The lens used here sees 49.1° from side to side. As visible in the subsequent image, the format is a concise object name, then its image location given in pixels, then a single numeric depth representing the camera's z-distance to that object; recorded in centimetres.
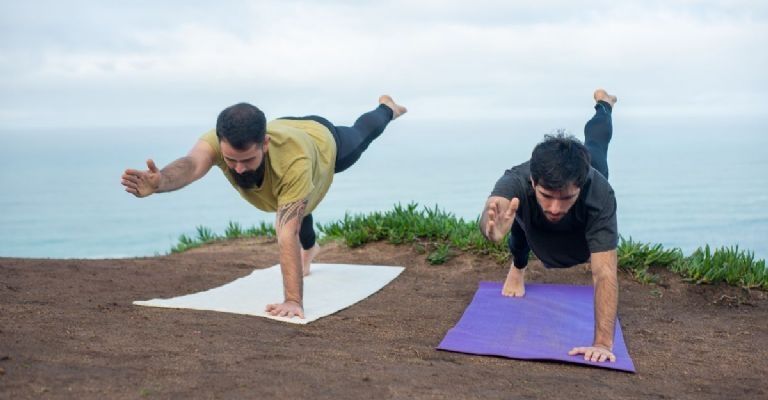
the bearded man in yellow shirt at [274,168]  394
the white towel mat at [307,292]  453
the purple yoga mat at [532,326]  378
